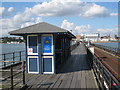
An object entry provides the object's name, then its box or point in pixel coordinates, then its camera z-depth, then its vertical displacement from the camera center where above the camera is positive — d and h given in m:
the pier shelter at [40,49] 6.50 -0.27
